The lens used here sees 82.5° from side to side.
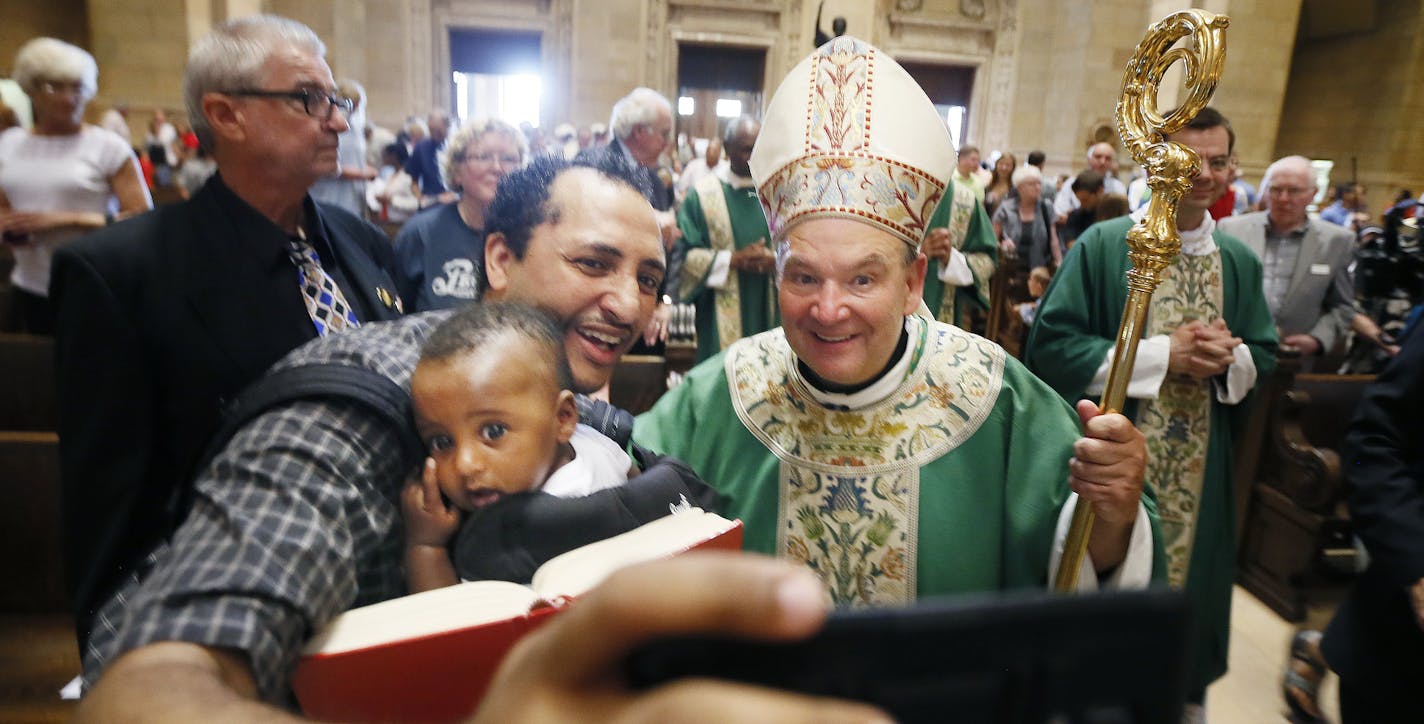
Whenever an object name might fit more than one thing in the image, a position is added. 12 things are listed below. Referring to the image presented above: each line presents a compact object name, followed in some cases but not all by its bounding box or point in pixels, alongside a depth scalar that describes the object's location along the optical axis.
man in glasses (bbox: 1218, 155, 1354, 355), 4.32
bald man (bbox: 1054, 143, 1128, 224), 8.34
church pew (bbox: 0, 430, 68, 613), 2.83
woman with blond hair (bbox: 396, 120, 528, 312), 2.32
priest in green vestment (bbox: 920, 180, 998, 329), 4.28
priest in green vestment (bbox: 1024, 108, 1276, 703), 2.95
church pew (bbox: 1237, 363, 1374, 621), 3.78
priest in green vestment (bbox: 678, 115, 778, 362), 4.23
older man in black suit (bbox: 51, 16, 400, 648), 1.43
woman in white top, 3.47
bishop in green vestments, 1.38
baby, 0.69
